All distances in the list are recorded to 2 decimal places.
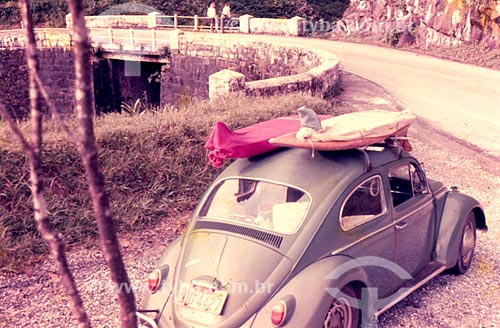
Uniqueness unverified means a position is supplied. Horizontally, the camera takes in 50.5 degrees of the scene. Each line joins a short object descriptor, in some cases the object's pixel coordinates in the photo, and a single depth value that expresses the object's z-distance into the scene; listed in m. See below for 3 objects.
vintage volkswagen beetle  4.03
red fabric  4.90
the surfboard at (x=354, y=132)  4.63
